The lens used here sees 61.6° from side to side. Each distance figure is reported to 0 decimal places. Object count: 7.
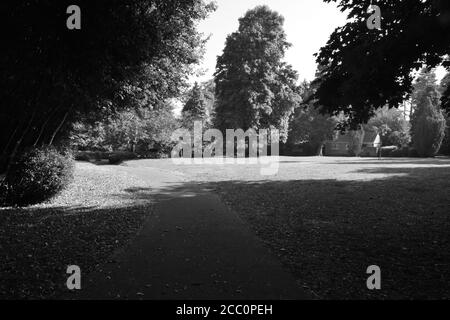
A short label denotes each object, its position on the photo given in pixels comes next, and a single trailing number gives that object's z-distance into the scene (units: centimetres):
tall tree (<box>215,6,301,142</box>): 4675
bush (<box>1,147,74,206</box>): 1294
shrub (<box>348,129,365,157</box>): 6812
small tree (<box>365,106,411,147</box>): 6700
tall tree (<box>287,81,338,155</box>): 6300
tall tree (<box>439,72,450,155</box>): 5448
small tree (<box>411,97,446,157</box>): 4959
